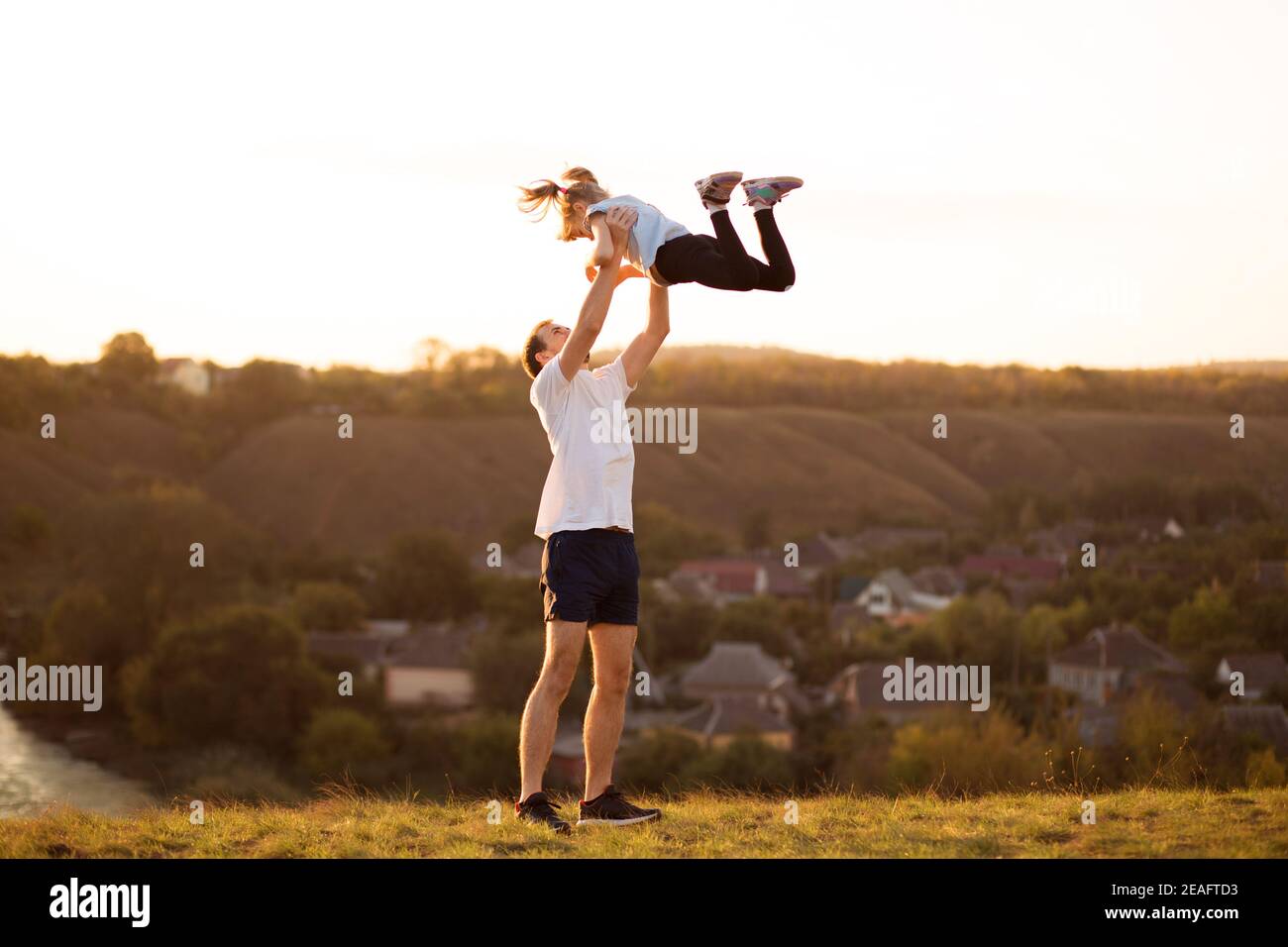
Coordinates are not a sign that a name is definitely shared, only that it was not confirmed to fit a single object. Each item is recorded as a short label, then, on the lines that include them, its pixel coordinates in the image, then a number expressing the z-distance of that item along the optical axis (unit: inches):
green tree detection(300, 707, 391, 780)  1539.1
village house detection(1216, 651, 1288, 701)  1380.4
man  237.3
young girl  240.5
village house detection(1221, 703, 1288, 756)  1235.2
